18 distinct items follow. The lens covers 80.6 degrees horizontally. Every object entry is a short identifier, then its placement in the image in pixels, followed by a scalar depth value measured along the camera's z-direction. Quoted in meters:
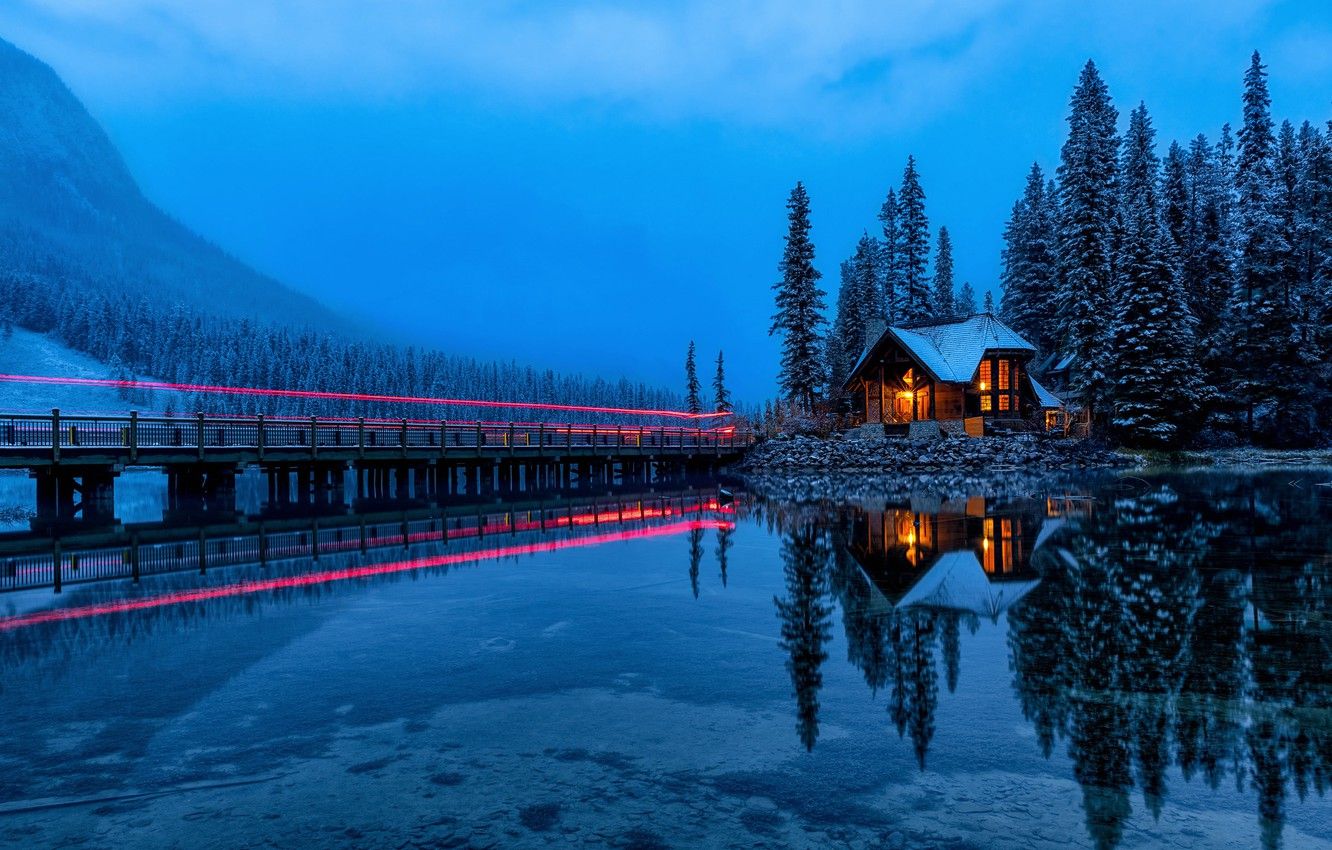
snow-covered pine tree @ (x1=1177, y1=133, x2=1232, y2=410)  50.44
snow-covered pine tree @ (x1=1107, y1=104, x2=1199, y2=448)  46.38
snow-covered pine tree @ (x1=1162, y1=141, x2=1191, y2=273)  58.97
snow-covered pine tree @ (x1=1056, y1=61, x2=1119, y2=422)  47.94
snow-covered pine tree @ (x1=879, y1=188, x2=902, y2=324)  63.25
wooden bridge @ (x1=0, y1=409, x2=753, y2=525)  27.58
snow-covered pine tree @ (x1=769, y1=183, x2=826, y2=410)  56.47
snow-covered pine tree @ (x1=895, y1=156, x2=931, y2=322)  61.00
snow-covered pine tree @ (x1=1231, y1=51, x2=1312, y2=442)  47.28
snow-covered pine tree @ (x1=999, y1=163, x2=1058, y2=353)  62.88
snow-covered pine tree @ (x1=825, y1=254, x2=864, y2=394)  72.50
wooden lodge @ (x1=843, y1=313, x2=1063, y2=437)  48.91
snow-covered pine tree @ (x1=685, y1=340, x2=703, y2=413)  104.25
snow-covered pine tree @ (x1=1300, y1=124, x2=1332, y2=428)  47.78
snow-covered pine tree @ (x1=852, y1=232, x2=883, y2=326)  71.81
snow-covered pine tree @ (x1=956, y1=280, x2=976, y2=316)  100.59
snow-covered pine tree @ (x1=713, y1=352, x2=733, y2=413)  95.56
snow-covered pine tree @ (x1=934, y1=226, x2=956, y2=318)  78.19
